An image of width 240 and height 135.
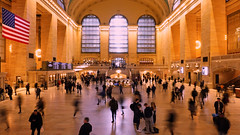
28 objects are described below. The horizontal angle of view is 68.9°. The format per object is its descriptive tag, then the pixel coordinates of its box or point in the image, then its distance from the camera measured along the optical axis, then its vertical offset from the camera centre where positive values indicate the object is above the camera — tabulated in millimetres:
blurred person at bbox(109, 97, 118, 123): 7984 -1555
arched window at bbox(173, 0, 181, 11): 34972 +13946
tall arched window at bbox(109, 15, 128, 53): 48781 +10154
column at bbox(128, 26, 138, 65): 48062 +7412
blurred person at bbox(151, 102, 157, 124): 7132 -1528
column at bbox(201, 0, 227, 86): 21891 +5244
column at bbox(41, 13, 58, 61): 29375 +6097
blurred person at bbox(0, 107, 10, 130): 6898 -1808
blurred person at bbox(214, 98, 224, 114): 7706 -1603
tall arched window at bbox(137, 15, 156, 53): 48969 +9810
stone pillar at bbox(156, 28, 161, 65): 47000 +6466
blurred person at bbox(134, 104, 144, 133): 6931 -1781
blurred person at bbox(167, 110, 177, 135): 6186 -1790
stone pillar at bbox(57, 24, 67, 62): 36959 +6088
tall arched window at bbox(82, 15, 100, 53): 48750 +10345
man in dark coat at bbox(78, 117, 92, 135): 5070 -1693
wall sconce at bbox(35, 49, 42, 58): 33156 +3448
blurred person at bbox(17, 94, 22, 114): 9192 -1515
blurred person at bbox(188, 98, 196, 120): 8287 -1672
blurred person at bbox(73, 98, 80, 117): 8748 -1703
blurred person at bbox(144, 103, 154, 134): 6496 -1825
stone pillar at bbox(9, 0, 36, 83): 21297 +2011
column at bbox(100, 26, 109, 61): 47938 +7404
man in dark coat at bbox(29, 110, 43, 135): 5842 -1652
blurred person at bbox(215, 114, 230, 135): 5387 -1672
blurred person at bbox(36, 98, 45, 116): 7993 -1564
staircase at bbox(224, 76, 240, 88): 19203 -1324
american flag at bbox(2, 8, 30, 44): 15820 +4399
